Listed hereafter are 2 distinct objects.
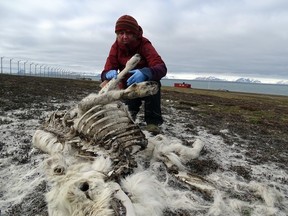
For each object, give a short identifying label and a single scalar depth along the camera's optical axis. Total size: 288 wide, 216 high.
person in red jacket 3.54
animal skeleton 1.76
